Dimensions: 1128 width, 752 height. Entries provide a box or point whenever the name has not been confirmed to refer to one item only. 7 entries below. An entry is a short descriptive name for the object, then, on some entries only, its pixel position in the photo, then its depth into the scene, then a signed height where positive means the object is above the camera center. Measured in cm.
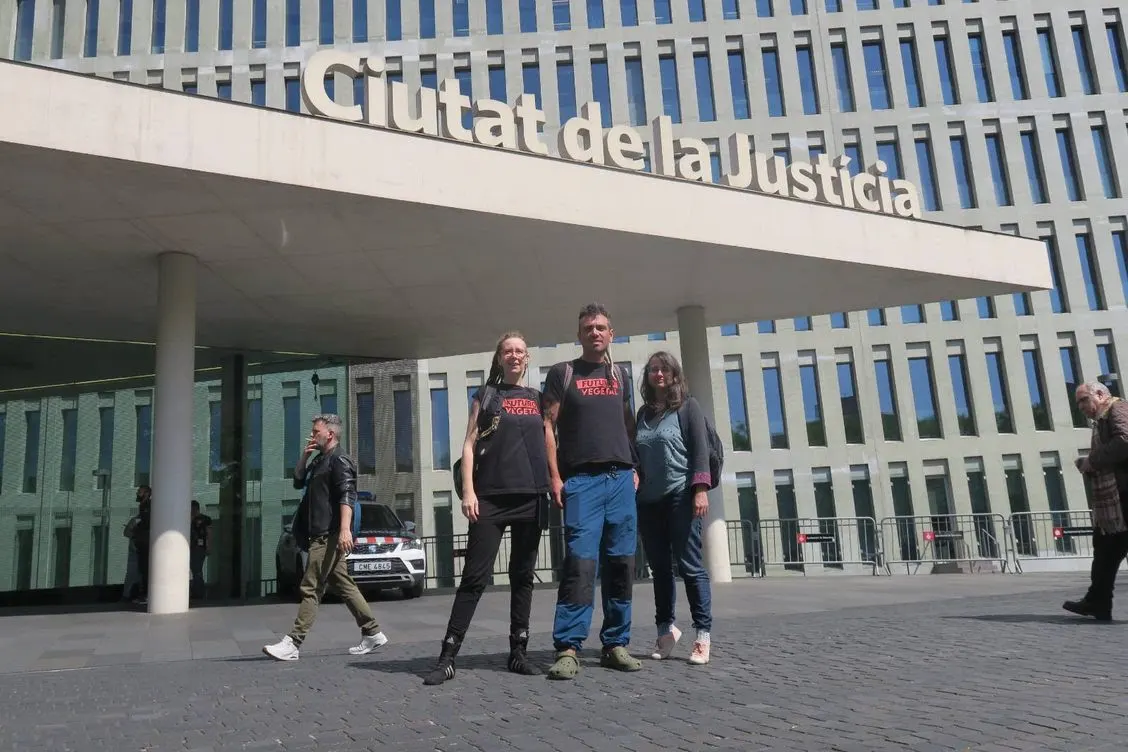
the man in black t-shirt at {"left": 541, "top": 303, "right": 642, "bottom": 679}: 536 +30
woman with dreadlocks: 542 +31
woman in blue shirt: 574 +24
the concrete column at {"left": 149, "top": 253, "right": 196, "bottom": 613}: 1220 +167
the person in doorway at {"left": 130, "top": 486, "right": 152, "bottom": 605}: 1498 +39
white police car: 1351 -8
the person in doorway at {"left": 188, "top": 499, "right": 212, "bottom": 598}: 1580 +22
